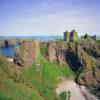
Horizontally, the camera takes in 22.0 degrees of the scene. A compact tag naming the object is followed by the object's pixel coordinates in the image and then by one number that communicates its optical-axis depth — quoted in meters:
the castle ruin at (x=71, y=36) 132.12
